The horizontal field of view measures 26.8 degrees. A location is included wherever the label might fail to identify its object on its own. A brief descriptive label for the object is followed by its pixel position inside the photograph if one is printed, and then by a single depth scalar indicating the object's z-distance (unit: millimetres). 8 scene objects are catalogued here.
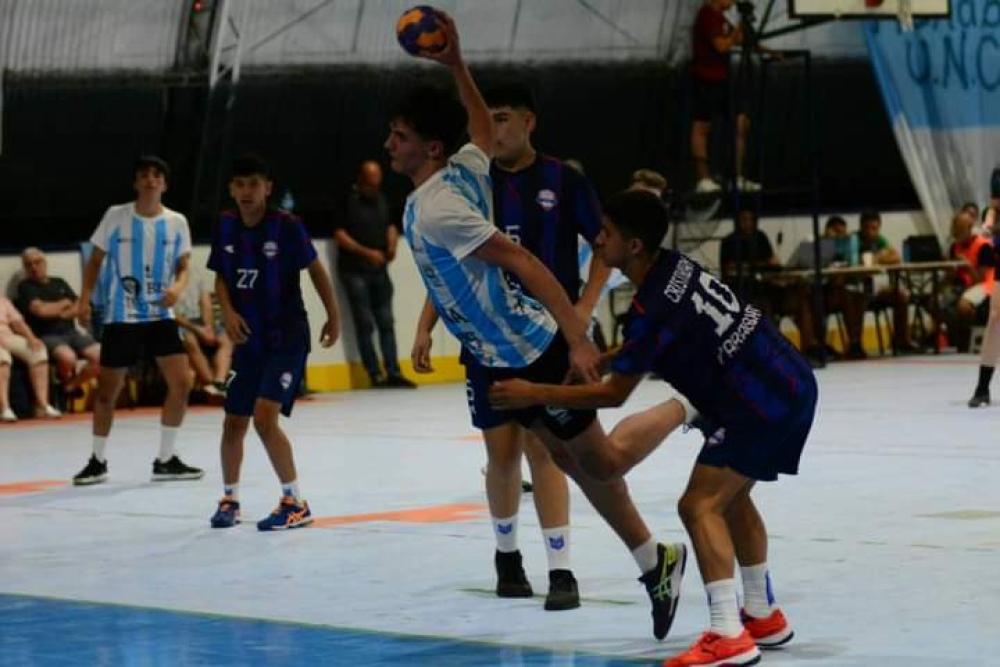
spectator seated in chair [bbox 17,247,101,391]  18750
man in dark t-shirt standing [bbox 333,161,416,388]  21406
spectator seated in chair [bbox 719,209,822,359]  22703
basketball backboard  22062
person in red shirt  23625
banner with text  25359
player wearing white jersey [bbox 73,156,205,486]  13195
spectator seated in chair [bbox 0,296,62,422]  18188
